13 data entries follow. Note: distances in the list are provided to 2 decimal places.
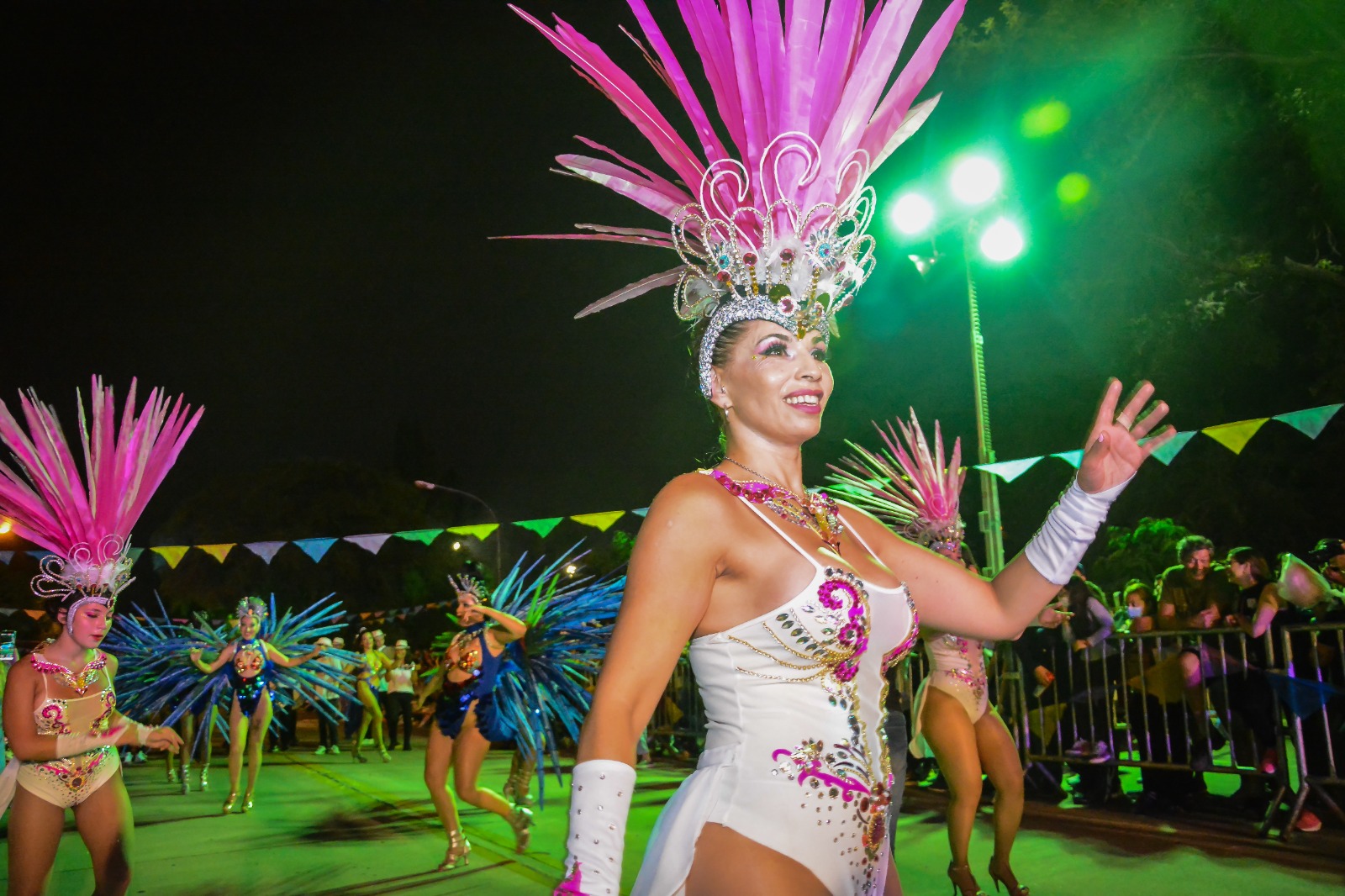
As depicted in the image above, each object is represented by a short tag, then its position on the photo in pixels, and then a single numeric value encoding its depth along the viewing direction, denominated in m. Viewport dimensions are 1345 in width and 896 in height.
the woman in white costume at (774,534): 2.15
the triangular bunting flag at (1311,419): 9.91
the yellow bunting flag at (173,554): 19.08
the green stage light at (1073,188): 14.37
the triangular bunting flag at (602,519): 16.59
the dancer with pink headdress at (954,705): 5.89
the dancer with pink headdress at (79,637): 5.37
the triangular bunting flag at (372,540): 19.25
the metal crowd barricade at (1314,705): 7.27
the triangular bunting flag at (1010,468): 12.12
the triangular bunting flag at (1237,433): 10.66
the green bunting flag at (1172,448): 10.62
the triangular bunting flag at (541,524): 17.38
